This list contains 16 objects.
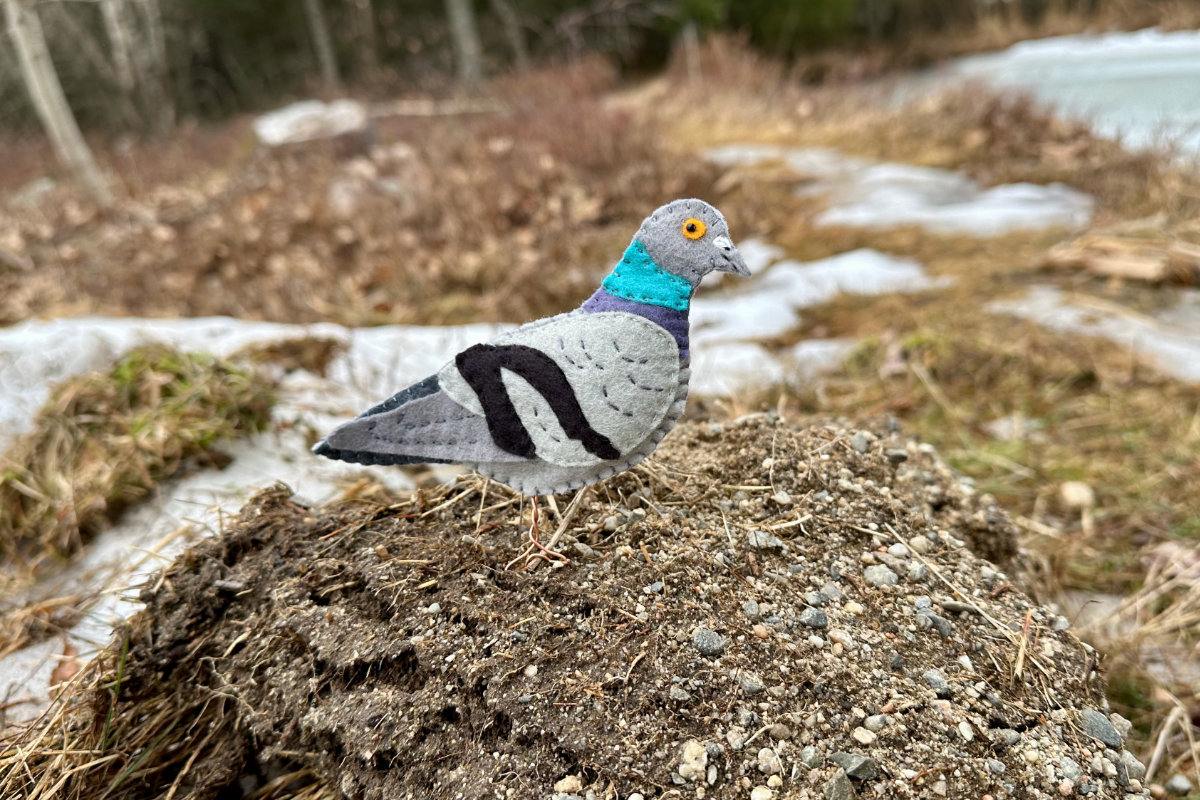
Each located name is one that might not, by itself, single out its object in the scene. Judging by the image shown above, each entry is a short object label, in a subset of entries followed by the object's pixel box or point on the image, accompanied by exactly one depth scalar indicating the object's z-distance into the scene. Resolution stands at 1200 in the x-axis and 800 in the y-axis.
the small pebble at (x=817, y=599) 0.22
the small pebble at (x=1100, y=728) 0.20
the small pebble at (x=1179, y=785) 0.23
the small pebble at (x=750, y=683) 0.20
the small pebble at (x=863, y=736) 0.19
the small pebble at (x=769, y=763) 0.19
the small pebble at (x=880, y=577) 0.23
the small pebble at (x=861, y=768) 0.18
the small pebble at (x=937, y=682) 0.20
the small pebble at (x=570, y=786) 0.18
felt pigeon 0.21
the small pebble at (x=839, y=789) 0.18
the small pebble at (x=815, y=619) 0.22
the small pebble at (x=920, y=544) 0.24
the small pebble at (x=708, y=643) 0.21
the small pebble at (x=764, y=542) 0.24
